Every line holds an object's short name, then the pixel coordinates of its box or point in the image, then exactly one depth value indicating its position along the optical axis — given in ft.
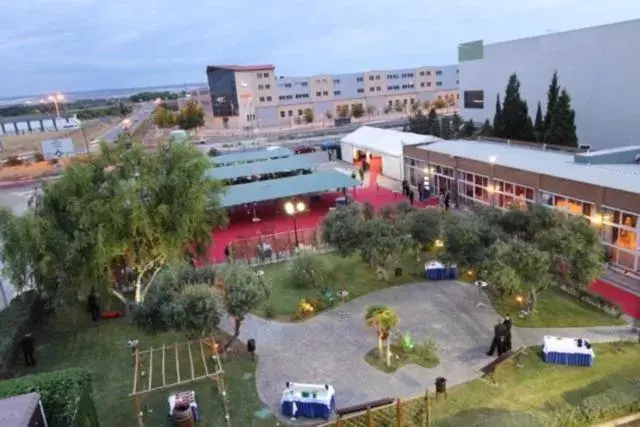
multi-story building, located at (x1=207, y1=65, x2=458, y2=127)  295.28
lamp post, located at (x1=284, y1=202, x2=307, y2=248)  68.33
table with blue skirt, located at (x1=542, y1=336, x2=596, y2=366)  39.37
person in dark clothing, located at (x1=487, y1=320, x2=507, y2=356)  40.88
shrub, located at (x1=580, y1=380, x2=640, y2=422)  31.73
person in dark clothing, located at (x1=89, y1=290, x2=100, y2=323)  55.91
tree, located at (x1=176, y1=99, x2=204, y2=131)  255.09
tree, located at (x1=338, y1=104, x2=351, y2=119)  302.25
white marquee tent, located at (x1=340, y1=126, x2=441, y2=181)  116.37
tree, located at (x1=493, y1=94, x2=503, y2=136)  125.08
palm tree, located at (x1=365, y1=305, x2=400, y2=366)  41.06
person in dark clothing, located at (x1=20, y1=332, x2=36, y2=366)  46.50
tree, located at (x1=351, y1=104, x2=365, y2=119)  293.23
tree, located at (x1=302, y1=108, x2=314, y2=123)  288.71
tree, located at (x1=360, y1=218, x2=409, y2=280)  54.54
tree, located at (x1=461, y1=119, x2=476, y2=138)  149.40
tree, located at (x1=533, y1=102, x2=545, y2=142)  114.51
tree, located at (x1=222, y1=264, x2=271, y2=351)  40.93
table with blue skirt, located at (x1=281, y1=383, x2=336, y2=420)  35.14
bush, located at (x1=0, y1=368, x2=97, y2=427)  29.94
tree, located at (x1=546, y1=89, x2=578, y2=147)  106.32
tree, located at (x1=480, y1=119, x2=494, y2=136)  132.46
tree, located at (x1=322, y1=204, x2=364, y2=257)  56.70
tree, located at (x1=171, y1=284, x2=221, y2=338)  38.40
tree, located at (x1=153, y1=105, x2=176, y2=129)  265.54
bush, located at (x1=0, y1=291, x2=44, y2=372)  44.57
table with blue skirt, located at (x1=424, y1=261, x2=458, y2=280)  60.39
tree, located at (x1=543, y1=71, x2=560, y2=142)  111.86
